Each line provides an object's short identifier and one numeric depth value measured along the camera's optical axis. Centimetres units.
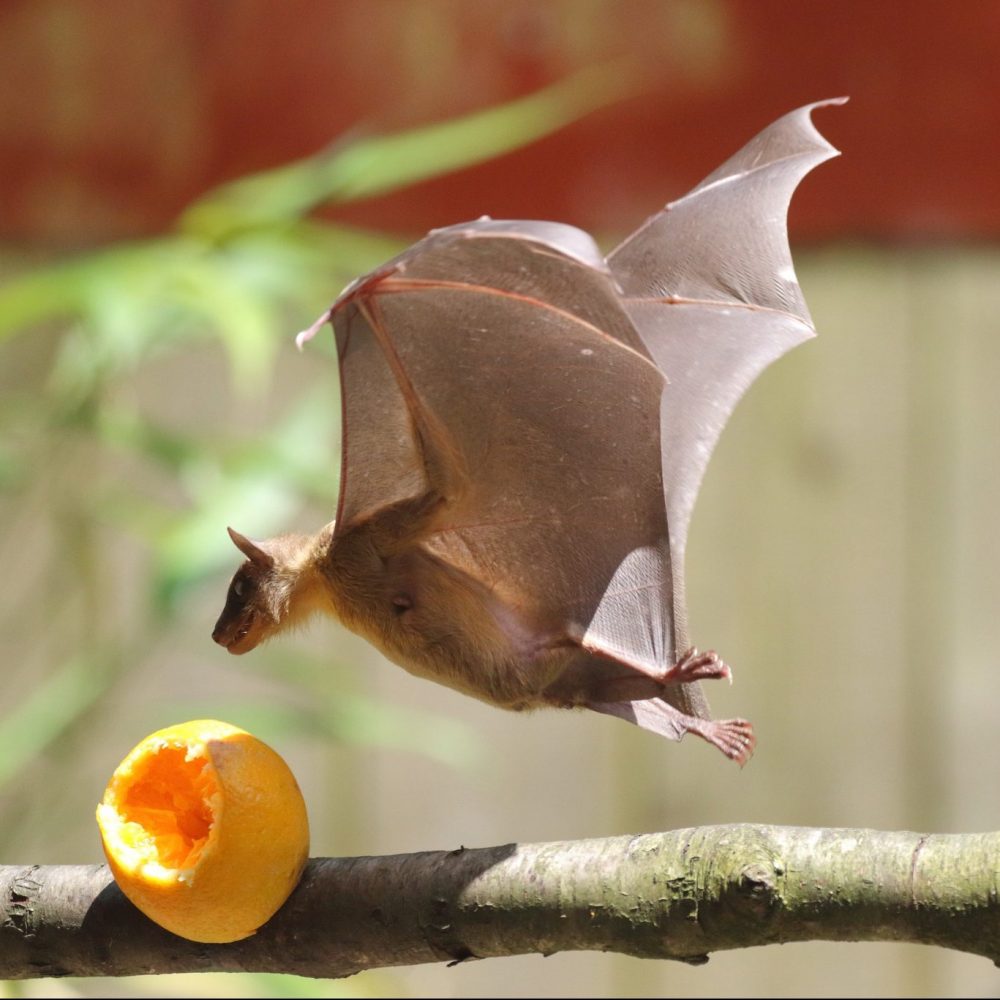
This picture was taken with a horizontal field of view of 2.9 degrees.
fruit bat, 660
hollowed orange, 653
